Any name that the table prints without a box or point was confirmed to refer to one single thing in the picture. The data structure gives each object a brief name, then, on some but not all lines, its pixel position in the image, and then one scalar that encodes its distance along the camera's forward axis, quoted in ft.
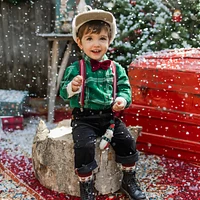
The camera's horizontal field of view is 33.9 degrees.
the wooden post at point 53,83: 13.01
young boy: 7.34
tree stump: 8.04
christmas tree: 13.82
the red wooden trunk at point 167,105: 9.41
